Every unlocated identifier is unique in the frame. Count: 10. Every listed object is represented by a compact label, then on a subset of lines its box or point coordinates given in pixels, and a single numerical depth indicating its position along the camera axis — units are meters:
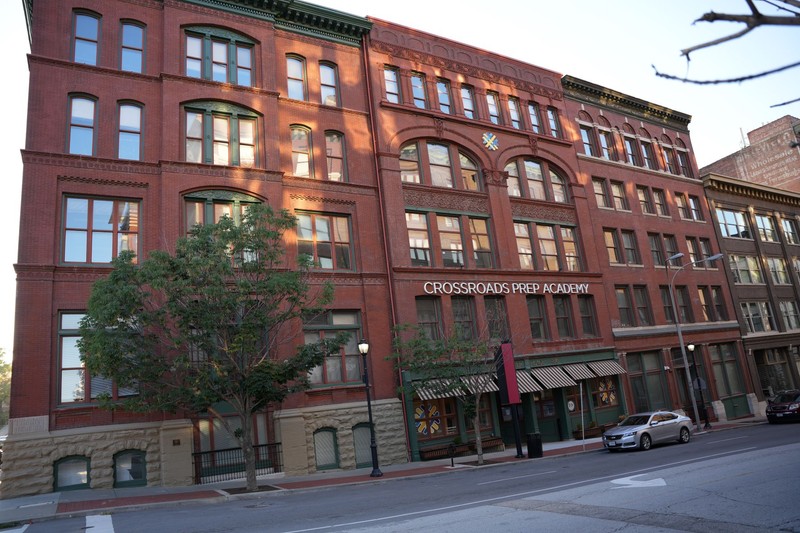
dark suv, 29.80
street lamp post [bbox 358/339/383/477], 20.29
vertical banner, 23.34
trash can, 23.47
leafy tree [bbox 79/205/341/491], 17.05
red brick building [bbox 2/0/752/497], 20.23
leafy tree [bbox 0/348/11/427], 87.52
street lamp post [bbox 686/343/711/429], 30.77
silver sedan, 22.74
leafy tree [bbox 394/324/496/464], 22.83
